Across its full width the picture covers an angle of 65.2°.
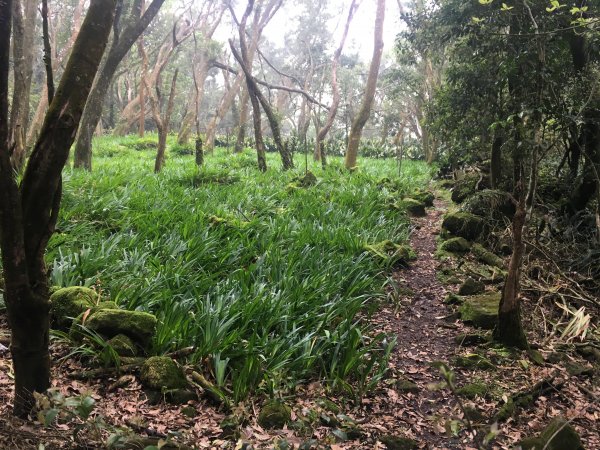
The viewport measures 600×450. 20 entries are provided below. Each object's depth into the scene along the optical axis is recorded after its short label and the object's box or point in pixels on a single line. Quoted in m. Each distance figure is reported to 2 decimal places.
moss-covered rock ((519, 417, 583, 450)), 2.40
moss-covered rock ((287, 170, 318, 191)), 9.09
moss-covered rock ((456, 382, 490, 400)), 3.23
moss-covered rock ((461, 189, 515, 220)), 6.62
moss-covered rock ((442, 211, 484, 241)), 6.82
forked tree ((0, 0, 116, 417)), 1.88
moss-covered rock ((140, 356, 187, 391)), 2.76
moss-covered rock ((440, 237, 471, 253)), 6.43
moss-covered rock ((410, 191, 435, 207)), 9.41
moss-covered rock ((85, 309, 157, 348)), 3.06
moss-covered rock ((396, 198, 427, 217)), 8.51
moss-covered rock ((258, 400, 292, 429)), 2.64
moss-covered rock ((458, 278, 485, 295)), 4.96
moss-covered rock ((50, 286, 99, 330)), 3.20
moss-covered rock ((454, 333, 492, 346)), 4.01
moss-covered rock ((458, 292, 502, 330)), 4.21
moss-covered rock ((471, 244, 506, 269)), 5.80
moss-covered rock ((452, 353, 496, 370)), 3.62
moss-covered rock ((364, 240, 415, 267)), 5.48
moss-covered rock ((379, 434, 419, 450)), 2.62
